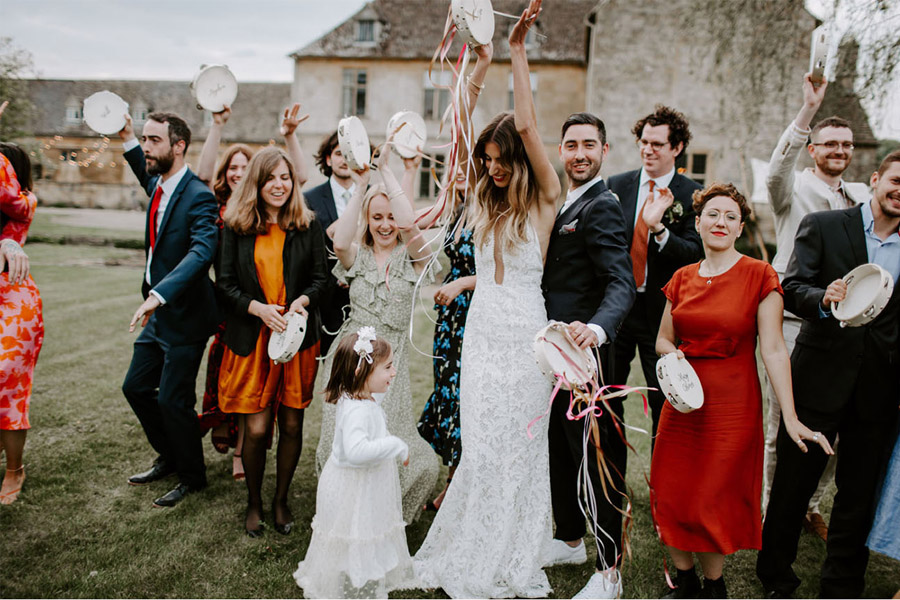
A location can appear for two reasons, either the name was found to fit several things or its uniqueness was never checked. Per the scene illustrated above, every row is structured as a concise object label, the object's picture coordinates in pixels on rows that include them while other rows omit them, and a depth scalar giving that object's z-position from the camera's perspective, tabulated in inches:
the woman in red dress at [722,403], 129.2
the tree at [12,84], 965.8
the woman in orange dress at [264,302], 163.5
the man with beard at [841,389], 136.2
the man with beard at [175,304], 177.6
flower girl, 130.7
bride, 133.0
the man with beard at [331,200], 189.7
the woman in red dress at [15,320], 167.5
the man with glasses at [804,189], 162.2
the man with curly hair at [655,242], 164.9
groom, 127.3
